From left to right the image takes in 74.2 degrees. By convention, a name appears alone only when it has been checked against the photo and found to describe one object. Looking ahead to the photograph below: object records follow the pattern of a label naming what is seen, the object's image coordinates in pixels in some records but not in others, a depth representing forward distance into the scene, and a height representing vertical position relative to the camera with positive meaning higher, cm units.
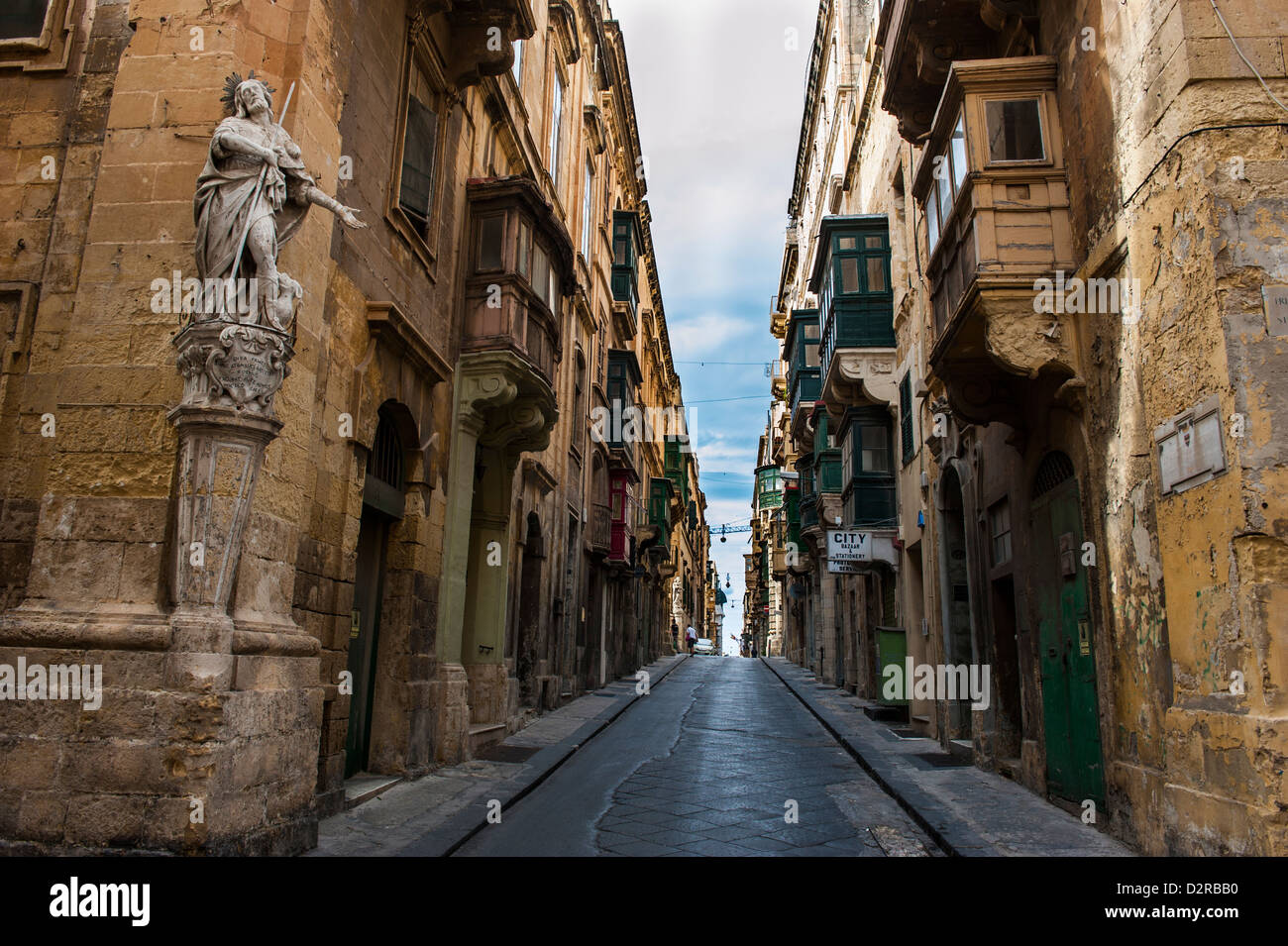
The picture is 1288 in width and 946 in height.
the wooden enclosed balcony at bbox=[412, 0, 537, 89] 1038 +727
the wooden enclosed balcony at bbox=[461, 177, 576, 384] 1126 +476
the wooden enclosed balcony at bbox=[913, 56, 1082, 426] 755 +372
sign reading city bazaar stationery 1664 +177
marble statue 549 +276
